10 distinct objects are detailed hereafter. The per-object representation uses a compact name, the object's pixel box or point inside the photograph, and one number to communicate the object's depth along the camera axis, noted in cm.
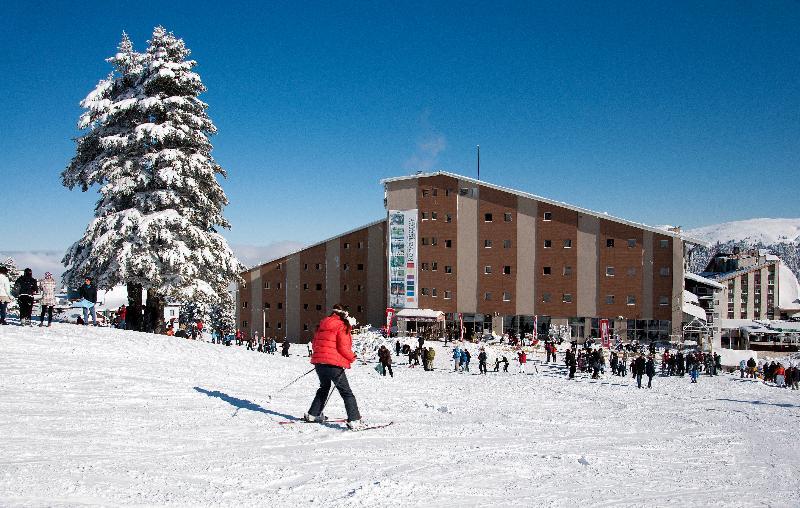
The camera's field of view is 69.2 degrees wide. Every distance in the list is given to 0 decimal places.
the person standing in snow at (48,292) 1728
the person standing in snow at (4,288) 1584
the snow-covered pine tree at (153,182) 2048
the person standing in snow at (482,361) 2577
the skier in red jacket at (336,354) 767
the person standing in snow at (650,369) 2122
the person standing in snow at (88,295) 1948
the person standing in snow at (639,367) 2103
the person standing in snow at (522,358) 3038
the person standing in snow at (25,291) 1644
